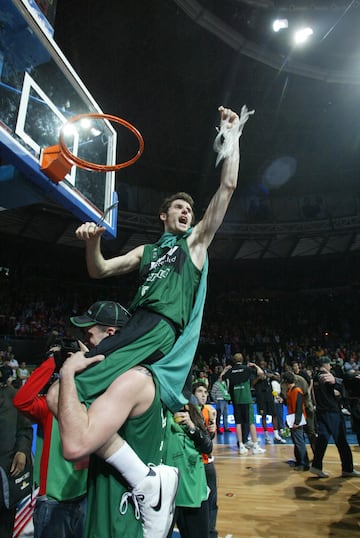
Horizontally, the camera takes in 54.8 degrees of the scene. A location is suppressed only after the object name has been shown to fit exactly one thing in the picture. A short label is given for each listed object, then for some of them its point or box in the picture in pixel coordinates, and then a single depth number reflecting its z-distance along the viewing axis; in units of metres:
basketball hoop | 3.06
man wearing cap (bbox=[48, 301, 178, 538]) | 1.37
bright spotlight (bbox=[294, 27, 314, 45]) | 9.97
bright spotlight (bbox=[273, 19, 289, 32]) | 9.85
